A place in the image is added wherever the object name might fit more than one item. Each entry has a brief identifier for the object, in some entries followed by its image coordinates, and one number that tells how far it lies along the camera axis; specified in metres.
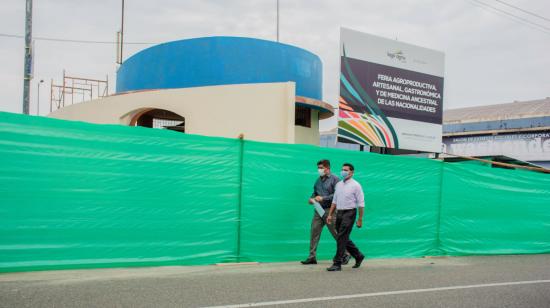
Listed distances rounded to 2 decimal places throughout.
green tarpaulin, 6.66
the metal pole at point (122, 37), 24.48
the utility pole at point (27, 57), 14.91
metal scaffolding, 23.81
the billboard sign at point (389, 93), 12.98
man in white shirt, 8.20
